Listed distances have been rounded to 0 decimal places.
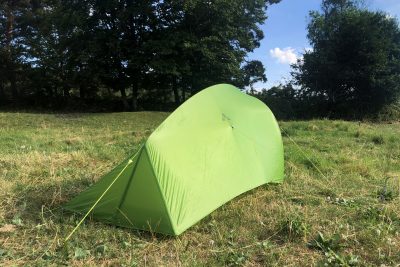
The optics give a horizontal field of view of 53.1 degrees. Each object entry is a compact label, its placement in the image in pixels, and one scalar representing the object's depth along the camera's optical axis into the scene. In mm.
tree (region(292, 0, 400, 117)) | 20516
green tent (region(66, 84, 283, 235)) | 4258
